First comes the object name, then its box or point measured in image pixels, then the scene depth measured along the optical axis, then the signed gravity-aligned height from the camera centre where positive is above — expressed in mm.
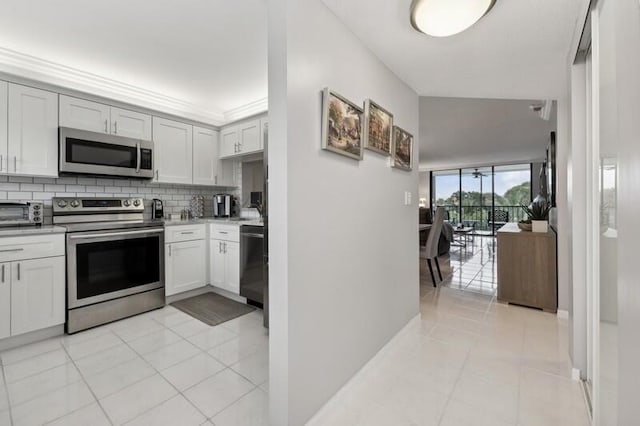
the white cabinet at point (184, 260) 3082 -538
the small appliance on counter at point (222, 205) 3895 +120
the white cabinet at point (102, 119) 2635 +973
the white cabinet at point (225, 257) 3143 -509
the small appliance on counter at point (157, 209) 3375 +55
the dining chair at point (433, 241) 3779 -376
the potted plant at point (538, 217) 3119 -41
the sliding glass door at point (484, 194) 9133 +672
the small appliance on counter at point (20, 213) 2407 +5
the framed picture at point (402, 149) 2189 +539
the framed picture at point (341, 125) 1436 +495
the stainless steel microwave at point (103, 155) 2590 +599
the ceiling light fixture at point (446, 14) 1231 +922
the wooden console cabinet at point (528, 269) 2941 -609
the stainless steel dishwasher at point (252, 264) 2873 -533
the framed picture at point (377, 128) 1797 +593
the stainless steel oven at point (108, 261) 2441 -453
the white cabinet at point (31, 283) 2105 -557
